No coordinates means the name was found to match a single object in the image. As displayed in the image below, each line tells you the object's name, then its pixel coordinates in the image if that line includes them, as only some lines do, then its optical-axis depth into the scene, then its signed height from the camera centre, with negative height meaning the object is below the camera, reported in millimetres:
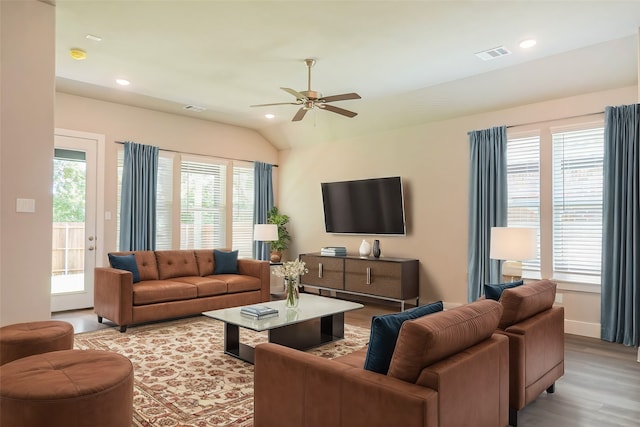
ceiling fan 4242 +1191
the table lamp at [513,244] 3809 -245
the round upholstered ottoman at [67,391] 1948 -866
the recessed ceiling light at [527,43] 4066 +1708
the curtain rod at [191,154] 6305 +1029
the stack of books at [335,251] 6918 -591
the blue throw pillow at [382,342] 1978 -602
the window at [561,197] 4773 +248
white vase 6672 -533
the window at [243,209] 7852 +97
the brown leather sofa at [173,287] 4797 -928
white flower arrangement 4223 -562
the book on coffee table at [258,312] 3861 -917
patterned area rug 2762 -1334
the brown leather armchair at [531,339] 2574 -805
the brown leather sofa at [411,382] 1763 -766
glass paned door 5727 -147
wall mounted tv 6430 +151
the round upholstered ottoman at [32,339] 2713 -847
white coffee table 3756 -1091
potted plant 7992 -263
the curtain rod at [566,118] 4737 +1176
